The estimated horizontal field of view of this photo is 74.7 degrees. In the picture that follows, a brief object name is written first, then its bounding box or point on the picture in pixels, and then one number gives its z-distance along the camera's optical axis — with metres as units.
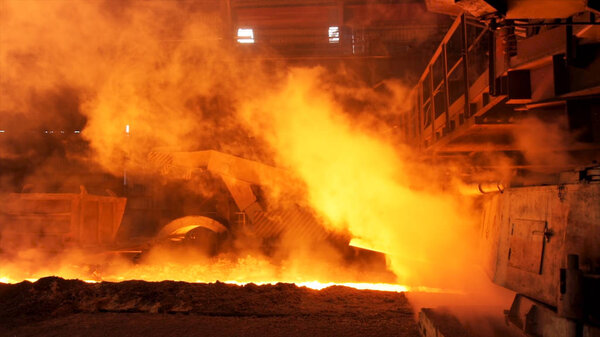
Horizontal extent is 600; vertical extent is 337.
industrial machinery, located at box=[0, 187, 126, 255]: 7.81
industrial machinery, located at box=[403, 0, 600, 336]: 2.60
